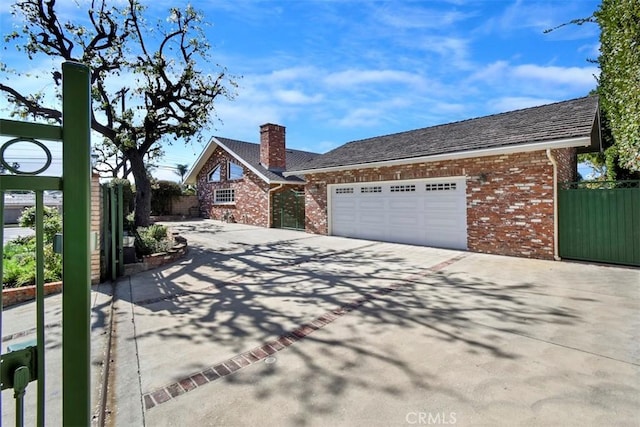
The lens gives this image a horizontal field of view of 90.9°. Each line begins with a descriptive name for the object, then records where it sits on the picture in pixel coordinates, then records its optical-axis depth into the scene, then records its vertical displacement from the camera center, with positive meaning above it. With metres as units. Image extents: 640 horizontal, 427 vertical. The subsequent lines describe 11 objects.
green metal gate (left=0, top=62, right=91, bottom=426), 1.17 -0.10
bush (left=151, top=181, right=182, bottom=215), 21.91 +1.58
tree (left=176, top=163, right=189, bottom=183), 60.08 +9.55
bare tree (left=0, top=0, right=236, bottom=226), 9.82 +5.21
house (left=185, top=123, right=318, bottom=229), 17.02 +2.12
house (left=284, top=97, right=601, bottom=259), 8.19 +1.00
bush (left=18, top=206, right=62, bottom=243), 7.37 +0.01
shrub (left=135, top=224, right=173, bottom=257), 7.98 -0.62
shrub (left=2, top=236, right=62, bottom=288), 5.51 -0.87
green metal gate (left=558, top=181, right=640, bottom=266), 7.25 -0.31
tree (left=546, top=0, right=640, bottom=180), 4.25 +2.23
